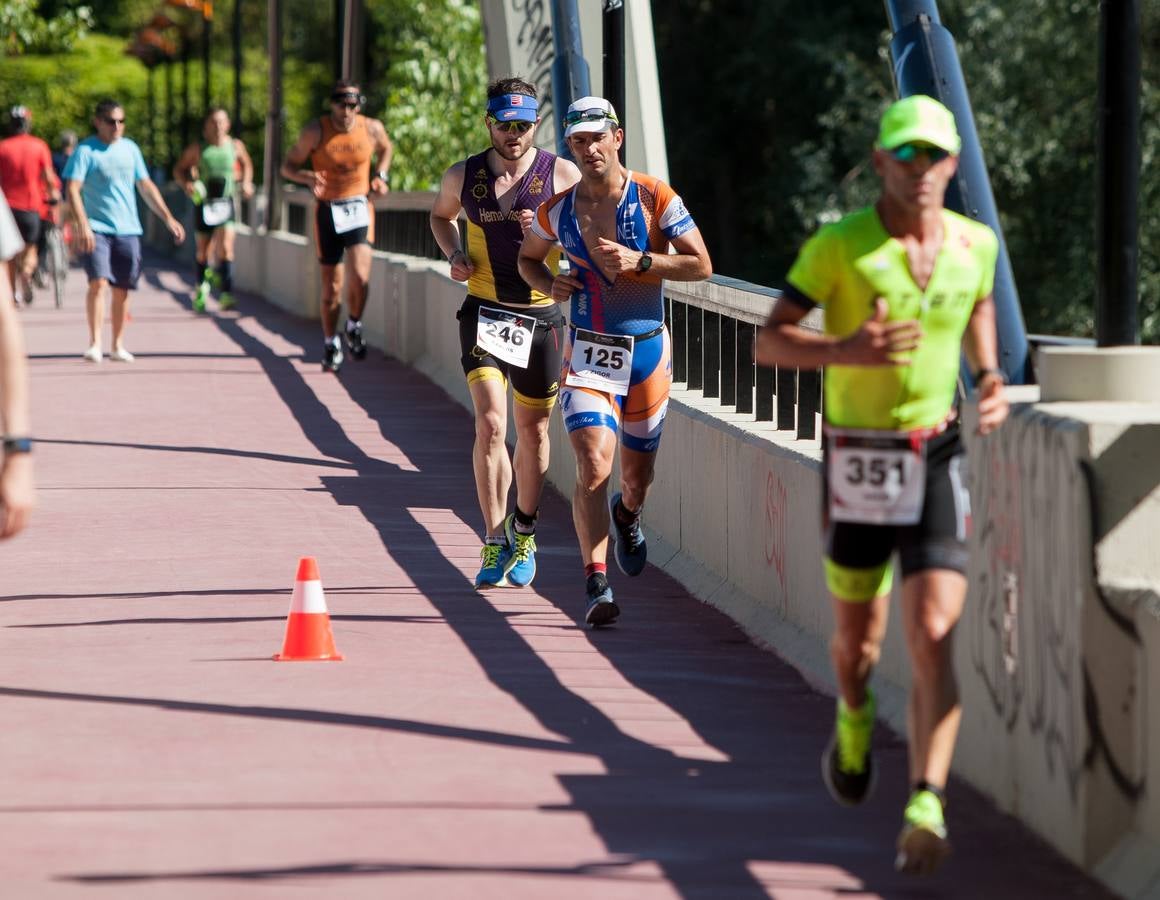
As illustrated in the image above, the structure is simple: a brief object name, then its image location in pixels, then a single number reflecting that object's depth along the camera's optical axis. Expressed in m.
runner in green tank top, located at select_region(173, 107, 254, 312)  58.81
